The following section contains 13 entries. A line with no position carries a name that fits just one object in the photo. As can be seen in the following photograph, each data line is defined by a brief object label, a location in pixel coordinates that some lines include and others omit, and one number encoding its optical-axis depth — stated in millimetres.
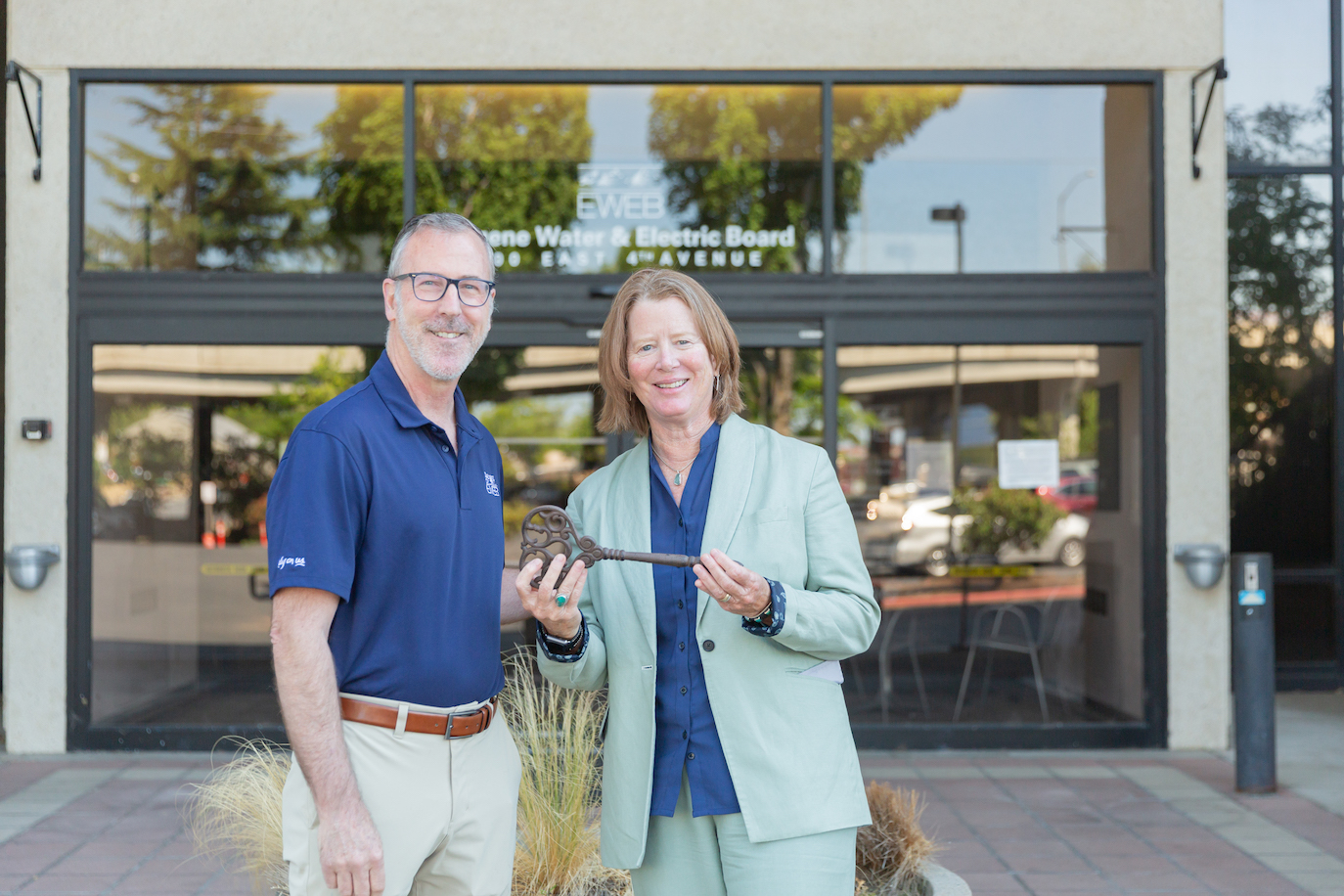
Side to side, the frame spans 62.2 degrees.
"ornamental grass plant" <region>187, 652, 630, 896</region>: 3557
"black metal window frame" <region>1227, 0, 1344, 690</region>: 7961
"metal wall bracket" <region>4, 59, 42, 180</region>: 6188
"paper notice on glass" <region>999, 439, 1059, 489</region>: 6883
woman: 2168
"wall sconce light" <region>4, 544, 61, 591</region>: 6238
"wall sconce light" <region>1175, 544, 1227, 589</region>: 6340
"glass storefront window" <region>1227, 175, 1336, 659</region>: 8156
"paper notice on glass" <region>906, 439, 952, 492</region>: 6906
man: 2068
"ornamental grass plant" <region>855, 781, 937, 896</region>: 3674
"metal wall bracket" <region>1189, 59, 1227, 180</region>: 6384
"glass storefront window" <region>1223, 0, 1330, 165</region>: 8086
